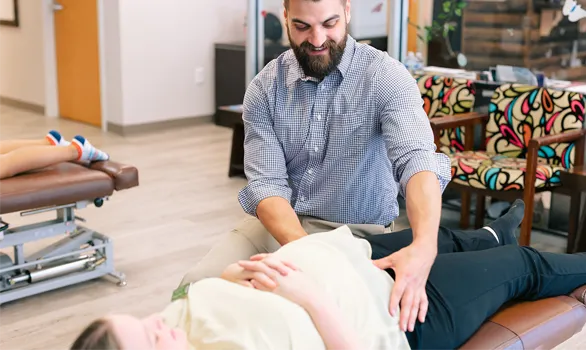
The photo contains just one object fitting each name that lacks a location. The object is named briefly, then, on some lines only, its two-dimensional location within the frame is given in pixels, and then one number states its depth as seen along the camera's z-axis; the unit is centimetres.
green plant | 422
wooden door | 632
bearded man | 197
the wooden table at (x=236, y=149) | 486
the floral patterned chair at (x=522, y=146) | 346
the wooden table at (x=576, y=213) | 337
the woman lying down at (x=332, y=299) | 150
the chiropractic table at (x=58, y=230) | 283
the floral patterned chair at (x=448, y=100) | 405
